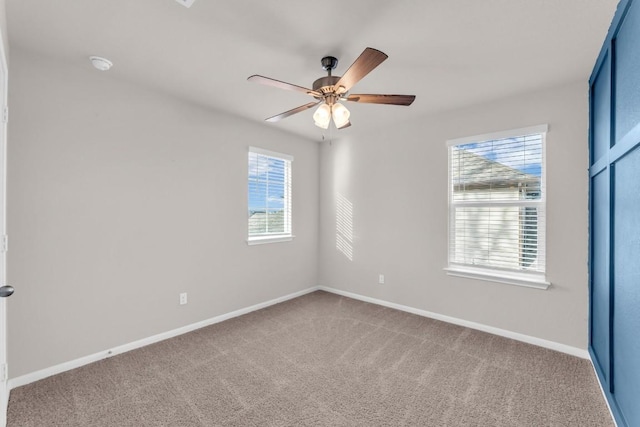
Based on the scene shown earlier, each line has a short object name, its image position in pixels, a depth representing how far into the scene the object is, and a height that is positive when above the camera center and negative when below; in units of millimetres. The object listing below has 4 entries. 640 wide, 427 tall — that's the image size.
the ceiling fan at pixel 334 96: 2025 +842
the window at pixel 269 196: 3922 +215
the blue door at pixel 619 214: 1521 -6
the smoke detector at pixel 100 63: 2297 +1139
